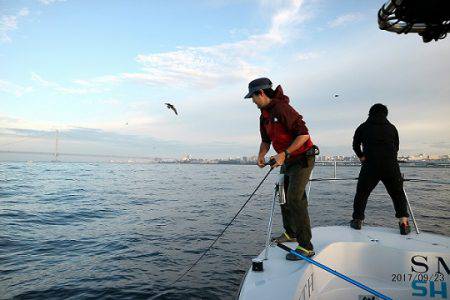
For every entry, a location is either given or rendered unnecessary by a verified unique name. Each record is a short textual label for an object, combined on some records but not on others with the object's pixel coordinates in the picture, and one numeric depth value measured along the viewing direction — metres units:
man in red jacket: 3.73
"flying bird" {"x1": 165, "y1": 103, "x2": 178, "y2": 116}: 17.85
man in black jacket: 4.95
